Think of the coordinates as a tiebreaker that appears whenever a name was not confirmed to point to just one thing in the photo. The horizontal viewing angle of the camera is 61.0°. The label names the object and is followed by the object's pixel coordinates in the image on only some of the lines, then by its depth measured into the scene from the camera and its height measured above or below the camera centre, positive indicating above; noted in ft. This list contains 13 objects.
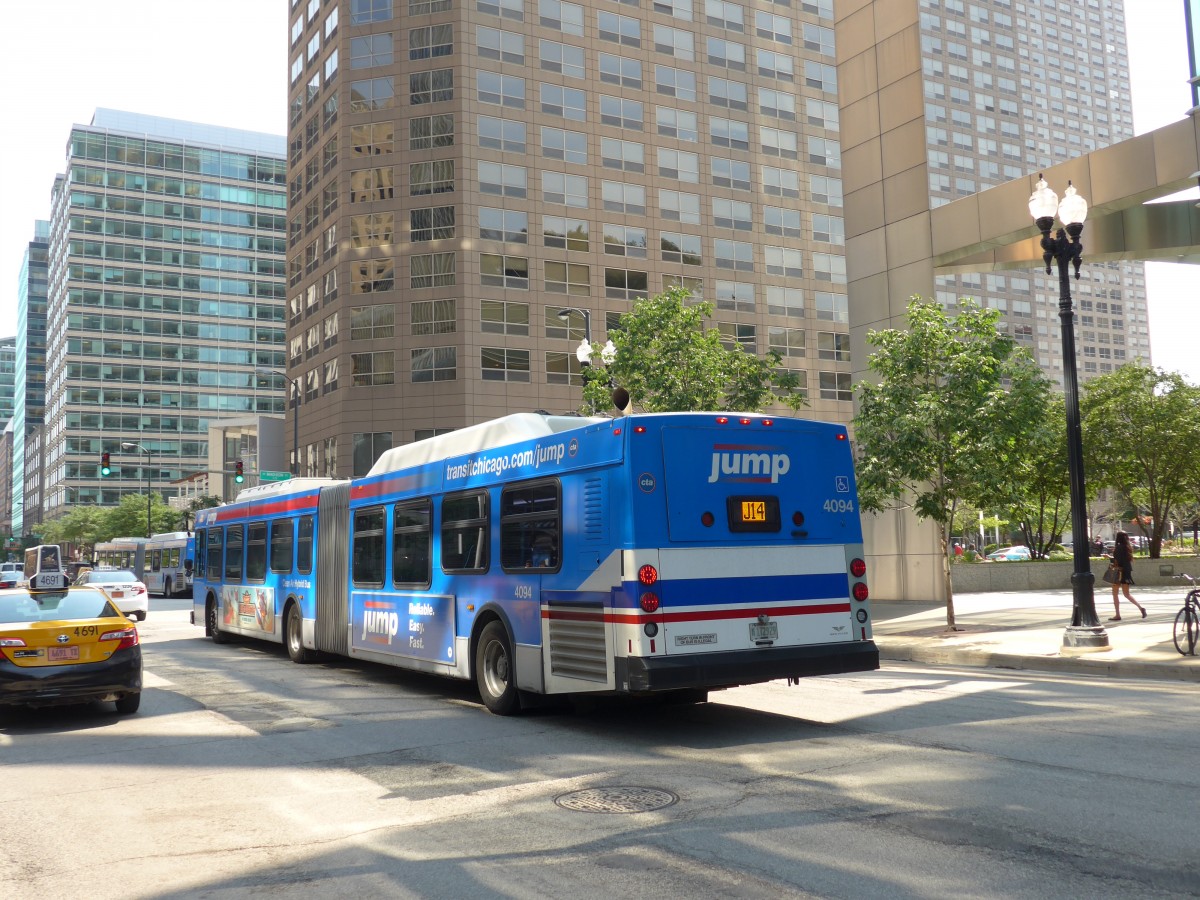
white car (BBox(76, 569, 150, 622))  105.40 -4.68
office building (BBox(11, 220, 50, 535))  542.16 +106.42
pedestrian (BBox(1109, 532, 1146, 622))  68.13 -3.43
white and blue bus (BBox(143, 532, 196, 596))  168.04 -3.20
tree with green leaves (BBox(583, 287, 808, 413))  94.68 +15.63
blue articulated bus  30.09 -0.83
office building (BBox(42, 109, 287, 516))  390.42 +95.74
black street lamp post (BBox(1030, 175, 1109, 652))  51.13 +4.10
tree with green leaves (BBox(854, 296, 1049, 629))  63.67 +6.81
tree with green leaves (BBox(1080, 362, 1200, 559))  118.01 +9.67
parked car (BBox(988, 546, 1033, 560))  183.32 -6.21
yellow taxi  35.09 -3.66
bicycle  47.85 -5.36
